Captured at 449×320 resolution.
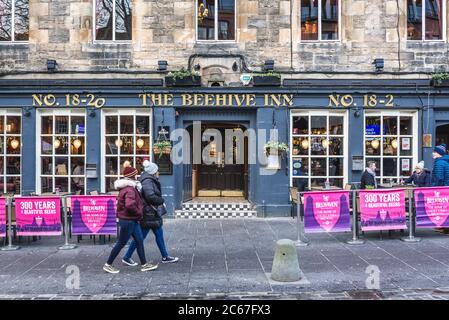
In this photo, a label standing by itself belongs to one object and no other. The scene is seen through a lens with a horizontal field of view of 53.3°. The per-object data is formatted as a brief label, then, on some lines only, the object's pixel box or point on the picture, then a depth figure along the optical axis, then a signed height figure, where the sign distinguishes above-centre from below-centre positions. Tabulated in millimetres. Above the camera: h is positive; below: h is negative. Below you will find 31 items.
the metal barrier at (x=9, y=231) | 9211 -1455
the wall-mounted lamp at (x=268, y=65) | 12977 +2783
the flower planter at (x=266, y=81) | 12822 +2293
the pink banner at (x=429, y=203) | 9805 -936
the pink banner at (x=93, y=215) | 9484 -1138
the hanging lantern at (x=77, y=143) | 13258 +545
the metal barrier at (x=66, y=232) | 9336 -1494
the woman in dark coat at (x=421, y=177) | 11594 -432
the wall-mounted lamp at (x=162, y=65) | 13000 +2796
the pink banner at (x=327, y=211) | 9414 -1073
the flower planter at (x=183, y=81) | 12766 +2286
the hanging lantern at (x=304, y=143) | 13375 +529
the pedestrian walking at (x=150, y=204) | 7531 -720
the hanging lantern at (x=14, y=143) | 13219 +535
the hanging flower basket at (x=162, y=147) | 12711 +402
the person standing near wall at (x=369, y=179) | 11469 -474
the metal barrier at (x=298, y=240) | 9510 -1748
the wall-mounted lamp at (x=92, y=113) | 12984 +1403
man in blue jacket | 10578 -183
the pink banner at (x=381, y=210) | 9617 -1066
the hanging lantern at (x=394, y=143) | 13375 +520
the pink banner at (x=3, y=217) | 9219 -1143
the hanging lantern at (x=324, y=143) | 13375 +527
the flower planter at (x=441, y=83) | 12859 +2224
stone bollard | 6918 -1603
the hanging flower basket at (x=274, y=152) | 12680 +253
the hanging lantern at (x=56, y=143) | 13266 +547
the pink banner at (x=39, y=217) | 9344 -1161
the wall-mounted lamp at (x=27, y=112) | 12977 +1439
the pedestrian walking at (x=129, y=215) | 7336 -881
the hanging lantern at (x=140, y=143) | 13219 +539
